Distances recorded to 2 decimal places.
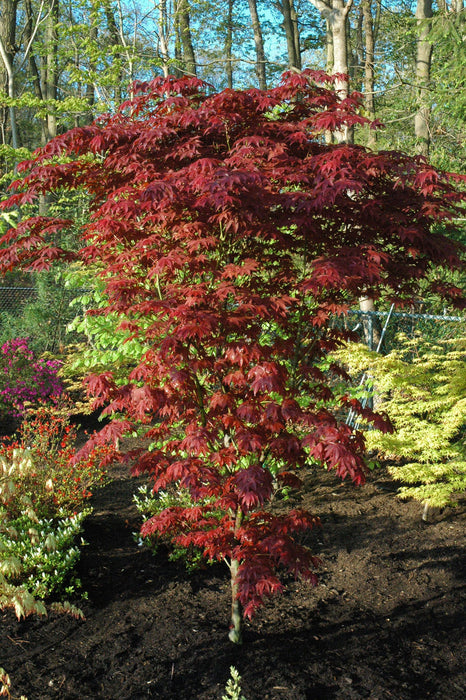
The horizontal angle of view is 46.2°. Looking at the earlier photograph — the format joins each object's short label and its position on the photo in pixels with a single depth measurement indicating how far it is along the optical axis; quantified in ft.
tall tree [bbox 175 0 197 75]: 36.87
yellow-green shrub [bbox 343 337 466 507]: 14.08
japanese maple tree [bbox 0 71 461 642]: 8.59
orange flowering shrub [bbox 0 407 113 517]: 12.91
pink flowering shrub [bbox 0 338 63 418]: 23.68
